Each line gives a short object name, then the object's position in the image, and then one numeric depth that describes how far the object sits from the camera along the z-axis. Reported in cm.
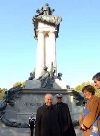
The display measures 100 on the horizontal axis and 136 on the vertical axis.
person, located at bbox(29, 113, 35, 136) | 472
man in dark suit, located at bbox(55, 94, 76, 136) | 275
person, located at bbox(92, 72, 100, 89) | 153
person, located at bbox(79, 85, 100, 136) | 161
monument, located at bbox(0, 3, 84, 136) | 737
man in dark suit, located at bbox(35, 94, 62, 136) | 225
